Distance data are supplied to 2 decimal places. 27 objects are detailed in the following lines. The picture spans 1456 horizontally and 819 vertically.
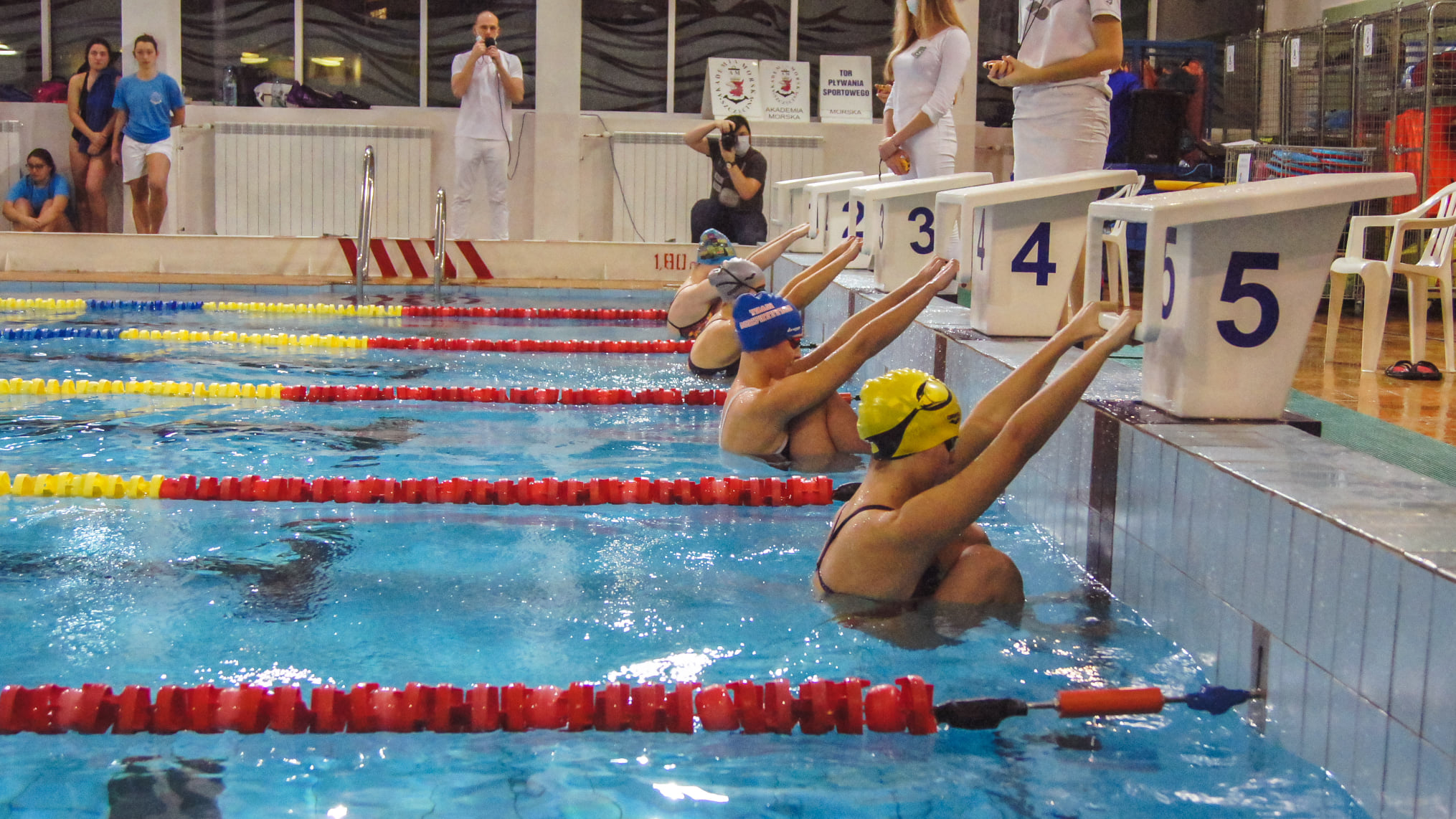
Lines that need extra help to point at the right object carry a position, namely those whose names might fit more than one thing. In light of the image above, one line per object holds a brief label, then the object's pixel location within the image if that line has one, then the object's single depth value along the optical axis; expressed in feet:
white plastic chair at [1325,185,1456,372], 18.13
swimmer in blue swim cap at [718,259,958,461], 13.05
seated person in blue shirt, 39.06
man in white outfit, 35.50
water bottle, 42.16
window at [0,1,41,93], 41.96
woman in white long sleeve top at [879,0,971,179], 20.06
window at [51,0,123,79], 42.01
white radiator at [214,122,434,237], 41.86
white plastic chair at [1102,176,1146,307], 23.52
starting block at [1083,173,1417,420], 9.94
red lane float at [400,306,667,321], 29.86
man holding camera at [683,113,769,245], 33.04
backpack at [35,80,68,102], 41.04
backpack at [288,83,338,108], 41.86
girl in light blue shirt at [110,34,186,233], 35.60
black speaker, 32.94
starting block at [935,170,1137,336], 15.39
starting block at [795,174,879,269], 25.16
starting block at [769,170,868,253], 30.04
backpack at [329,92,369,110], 42.52
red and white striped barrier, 35.24
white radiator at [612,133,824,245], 43.14
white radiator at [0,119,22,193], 40.50
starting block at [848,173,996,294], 19.94
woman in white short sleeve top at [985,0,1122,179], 15.02
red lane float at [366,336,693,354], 24.67
